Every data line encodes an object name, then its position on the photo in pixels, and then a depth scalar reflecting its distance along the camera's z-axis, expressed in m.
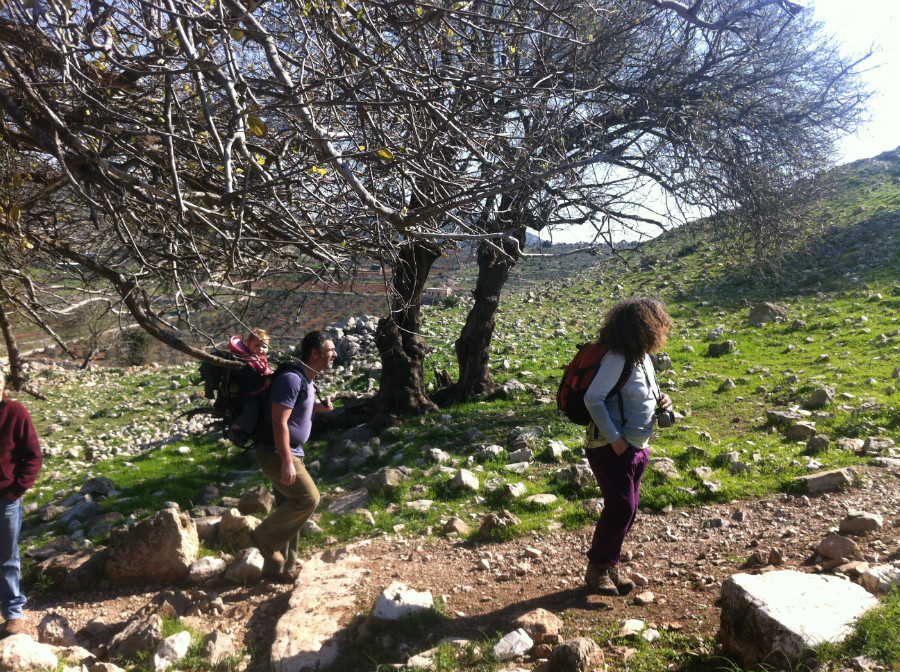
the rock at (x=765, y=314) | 13.19
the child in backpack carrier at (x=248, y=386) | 4.35
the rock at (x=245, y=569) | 4.64
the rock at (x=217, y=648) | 3.59
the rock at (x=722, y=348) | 11.31
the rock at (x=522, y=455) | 6.84
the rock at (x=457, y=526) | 5.23
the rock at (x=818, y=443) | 6.09
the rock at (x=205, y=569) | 4.72
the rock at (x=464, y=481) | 6.10
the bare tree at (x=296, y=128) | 3.25
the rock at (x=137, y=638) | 3.73
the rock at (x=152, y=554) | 4.75
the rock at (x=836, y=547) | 3.87
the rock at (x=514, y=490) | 5.80
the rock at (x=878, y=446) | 5.82
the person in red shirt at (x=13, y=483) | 3.90
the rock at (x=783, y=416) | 6.91
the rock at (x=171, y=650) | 3.53
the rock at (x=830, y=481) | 5.18
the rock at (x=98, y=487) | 7.19
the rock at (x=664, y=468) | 5.78
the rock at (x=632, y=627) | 3.30
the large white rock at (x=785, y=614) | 2.65
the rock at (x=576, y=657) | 2.93
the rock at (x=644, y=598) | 3.70
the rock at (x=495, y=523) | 5.07
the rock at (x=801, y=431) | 6.47
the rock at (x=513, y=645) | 3.24
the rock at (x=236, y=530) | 5.23
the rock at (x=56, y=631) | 3.96
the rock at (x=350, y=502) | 5.86
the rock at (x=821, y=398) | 7.38
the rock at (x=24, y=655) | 3.26
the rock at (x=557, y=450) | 6.80
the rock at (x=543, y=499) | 5.61
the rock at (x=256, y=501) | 5.91
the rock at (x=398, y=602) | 3.66
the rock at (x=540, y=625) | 3.35
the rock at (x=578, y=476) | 5.89
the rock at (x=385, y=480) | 6.14
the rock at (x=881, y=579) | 3.13
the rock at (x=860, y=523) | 4.27
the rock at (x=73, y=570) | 4.80
